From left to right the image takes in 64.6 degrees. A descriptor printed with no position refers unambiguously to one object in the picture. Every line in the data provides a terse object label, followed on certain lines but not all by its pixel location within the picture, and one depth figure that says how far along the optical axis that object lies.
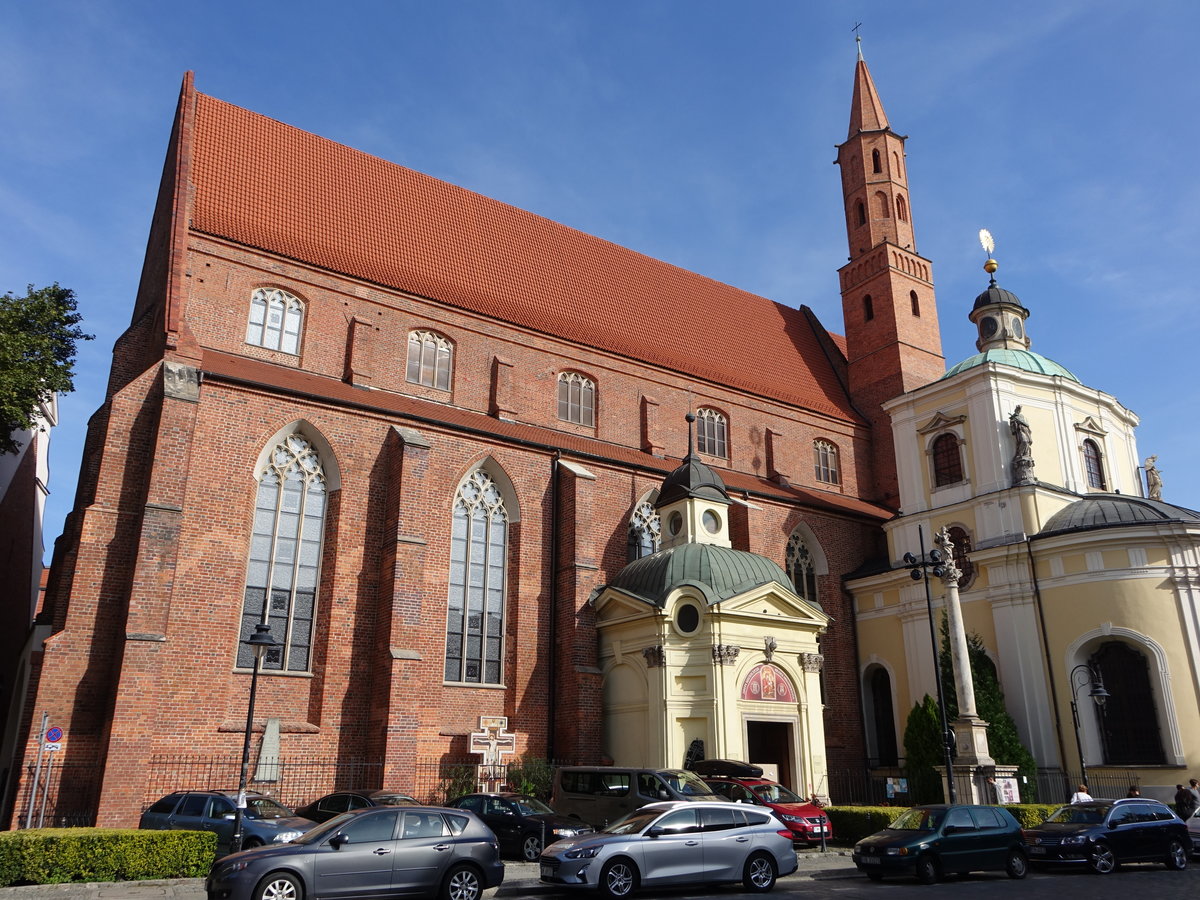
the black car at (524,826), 15.57
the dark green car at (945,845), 13.56
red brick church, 17.64
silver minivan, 15.70
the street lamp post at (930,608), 18.45
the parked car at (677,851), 11.45
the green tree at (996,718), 21.72
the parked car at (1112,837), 14.92
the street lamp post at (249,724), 12.91
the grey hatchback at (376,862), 9.69
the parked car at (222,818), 13.78
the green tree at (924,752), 21.84
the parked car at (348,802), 15.09
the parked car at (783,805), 17.06
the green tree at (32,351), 20.41
